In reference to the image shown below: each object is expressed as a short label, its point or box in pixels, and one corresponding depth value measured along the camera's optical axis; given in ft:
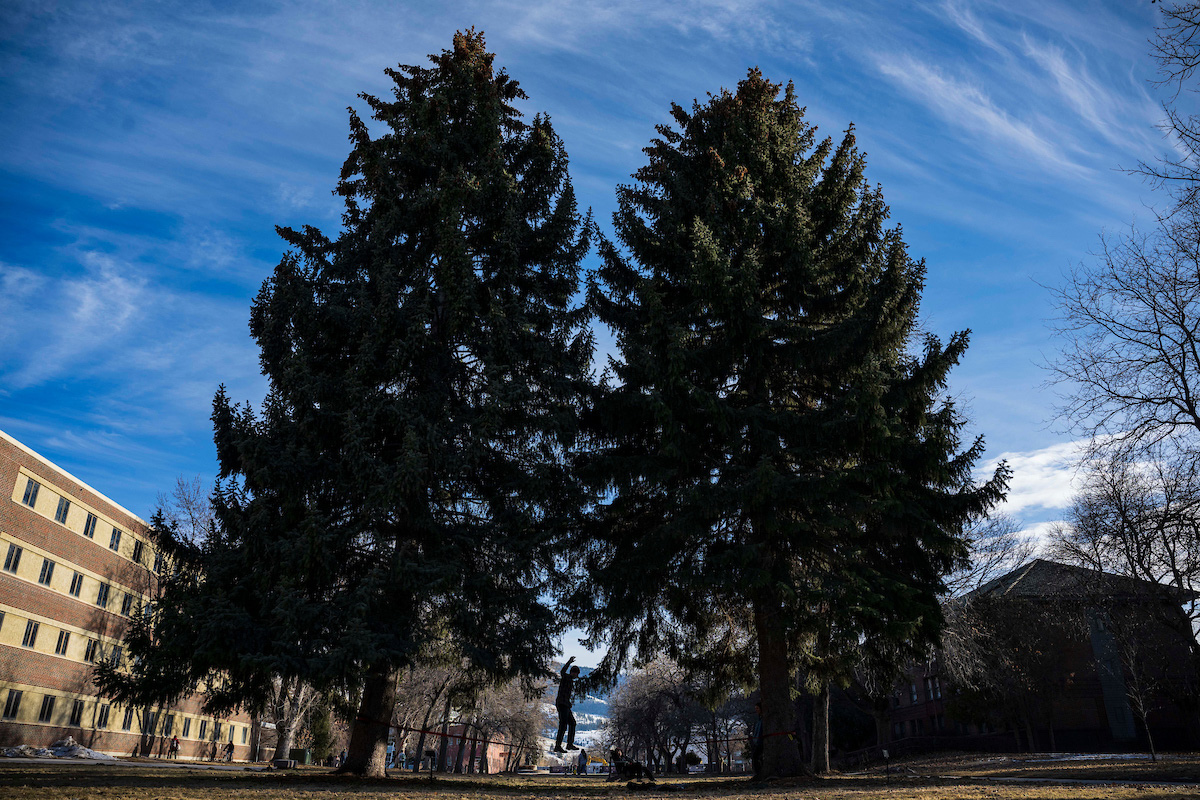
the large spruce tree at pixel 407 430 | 43.04
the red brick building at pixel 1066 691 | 109.60
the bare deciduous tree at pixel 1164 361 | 49.49
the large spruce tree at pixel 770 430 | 44.06
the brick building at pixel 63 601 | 110.52
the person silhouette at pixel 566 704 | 44.83
